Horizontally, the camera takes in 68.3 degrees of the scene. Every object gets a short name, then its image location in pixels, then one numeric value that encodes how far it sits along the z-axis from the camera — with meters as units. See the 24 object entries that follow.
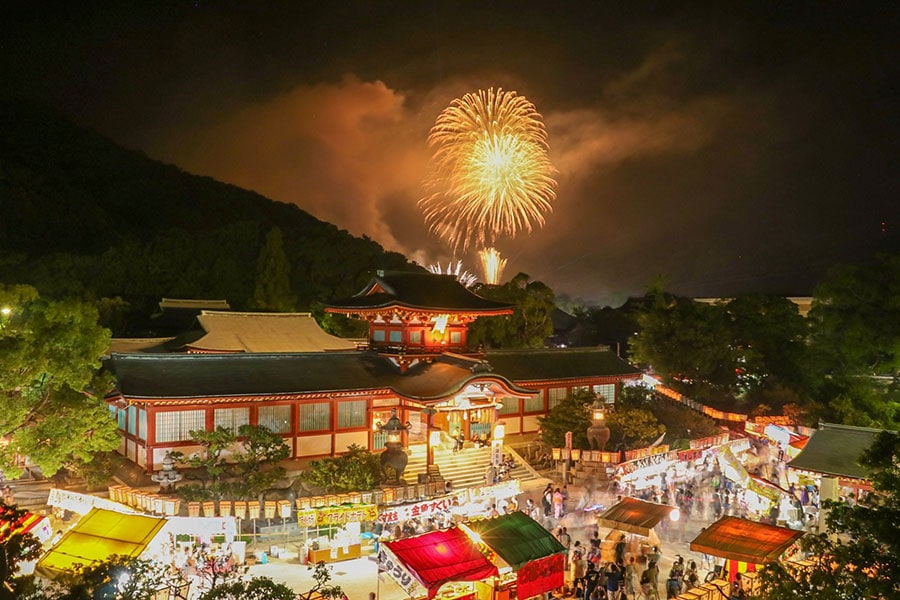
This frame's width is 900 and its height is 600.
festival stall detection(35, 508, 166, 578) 13.99
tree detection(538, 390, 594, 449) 27.14
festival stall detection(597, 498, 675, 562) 17.17
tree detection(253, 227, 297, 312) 54.75
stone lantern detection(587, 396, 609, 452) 26.23
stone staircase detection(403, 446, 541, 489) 24.42
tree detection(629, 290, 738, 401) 38.38
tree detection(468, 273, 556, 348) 44.09
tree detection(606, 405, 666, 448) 27.64
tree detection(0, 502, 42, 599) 8.57
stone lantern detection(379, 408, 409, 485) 22.66
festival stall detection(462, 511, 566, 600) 14.49
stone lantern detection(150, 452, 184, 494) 19.81
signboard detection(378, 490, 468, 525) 17.27
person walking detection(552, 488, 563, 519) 21.64
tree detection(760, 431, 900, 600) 9.24
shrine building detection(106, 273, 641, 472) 22.23
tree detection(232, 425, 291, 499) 19.70
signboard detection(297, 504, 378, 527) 17.03
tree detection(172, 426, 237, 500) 19.28
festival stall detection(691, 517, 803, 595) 15.08
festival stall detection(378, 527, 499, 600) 13.23
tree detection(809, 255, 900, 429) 35.03
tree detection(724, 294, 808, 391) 39.34
